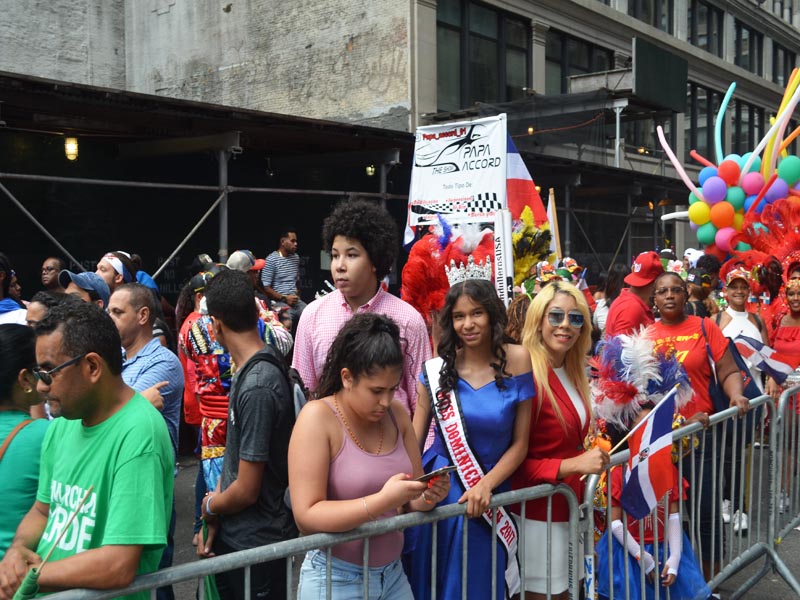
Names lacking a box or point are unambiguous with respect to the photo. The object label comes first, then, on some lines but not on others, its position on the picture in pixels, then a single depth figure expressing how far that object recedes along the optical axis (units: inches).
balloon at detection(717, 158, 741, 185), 499.8
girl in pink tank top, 108.3
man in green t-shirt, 91.0
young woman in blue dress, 133.3
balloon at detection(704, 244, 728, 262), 473.7
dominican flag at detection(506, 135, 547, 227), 284.1
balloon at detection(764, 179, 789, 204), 475.2
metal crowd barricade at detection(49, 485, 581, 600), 92.4
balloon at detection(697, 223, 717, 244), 493.7
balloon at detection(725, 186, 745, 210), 496.1
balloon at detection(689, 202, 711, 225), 499.2
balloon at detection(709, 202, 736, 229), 488.4
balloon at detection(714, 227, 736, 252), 465.7
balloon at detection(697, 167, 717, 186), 518.5
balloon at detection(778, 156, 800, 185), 487.5
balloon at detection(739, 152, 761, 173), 515.2
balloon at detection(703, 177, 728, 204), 496.4
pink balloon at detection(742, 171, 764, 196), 488.4
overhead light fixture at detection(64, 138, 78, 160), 508.7
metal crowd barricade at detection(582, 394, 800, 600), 185.8
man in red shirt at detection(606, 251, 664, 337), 246.7
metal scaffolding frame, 394.0
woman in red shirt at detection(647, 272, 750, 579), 205.8
